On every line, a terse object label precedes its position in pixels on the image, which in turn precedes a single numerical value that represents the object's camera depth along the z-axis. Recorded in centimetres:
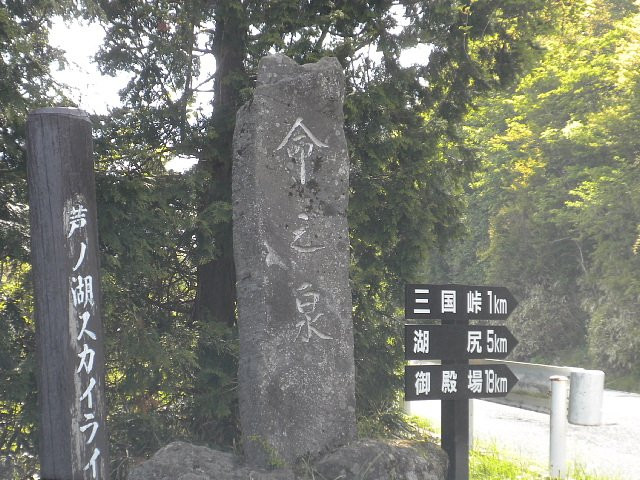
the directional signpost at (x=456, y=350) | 634
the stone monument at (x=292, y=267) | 593
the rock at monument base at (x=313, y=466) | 545
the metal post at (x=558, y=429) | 734
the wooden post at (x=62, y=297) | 481
